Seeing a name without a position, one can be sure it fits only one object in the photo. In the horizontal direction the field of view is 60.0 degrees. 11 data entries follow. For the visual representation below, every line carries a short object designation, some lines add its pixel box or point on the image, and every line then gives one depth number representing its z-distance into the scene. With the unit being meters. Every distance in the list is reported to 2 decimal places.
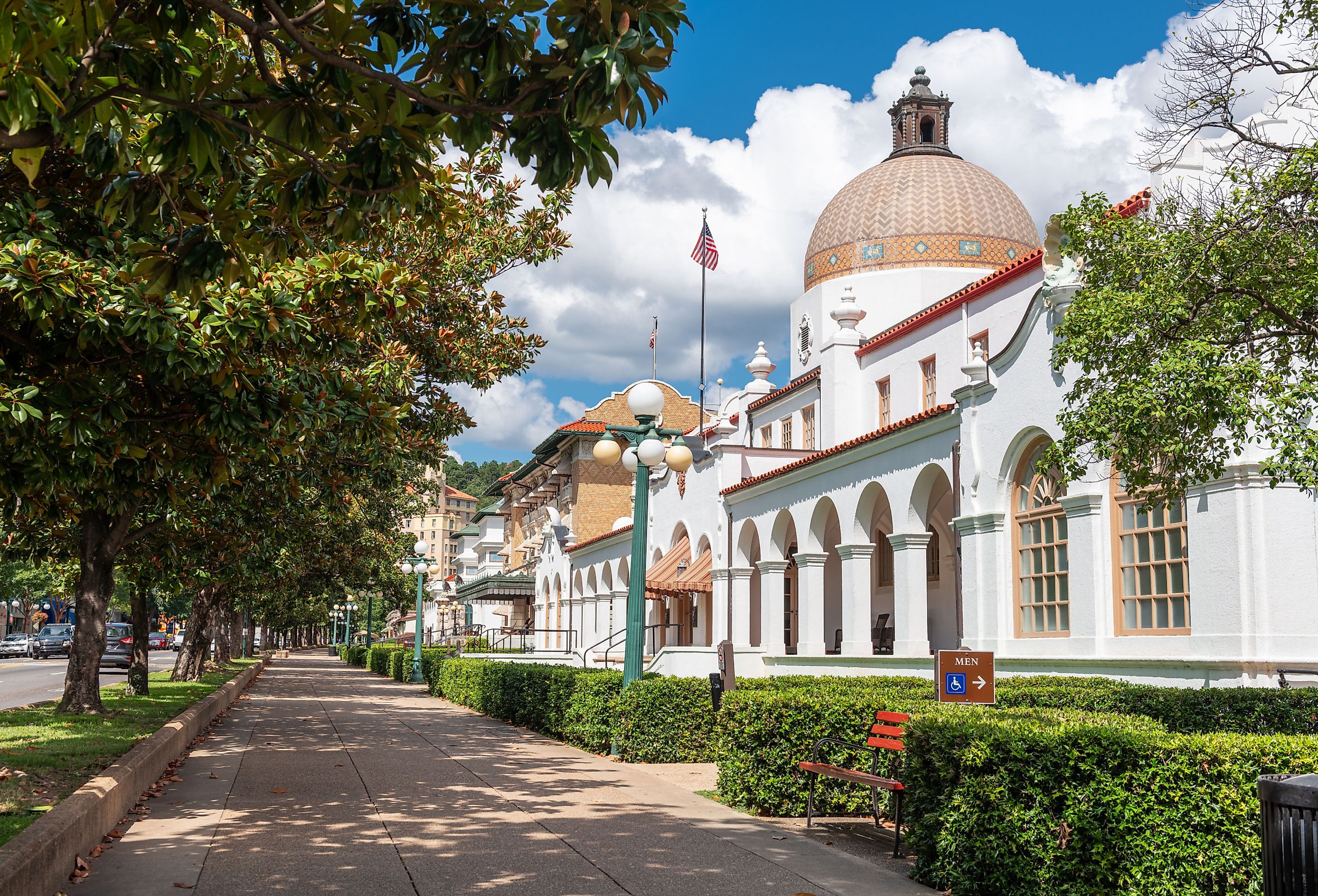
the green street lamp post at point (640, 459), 14.18
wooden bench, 8.62
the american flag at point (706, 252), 29.14
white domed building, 14.37
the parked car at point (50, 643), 55.59
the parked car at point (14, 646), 58.72
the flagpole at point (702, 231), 29.21
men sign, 9.45
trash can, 4.45
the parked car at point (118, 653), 39.72
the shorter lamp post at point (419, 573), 38.72
